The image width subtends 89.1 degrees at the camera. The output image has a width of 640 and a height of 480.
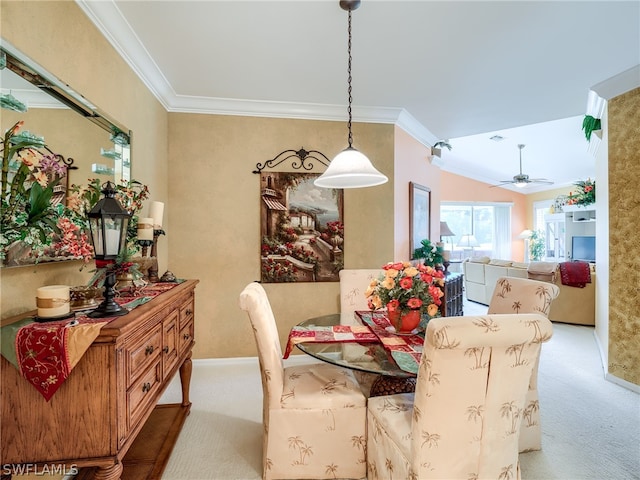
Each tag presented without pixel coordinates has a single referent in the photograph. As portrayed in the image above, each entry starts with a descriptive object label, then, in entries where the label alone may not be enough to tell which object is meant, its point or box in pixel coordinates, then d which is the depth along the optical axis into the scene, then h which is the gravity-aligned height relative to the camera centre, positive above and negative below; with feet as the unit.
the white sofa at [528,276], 15.52 -2.40
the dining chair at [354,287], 9.32 -1.26
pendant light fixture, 6.20 +1.50
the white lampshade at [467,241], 30.71 +0.25
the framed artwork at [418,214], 13.25 +1.27
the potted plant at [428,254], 13.20 -0.43
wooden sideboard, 3.70 -1.99
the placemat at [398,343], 5.04 -1.78
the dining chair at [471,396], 3.65 -1.89
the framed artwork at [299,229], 11.14 +0.49
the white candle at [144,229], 6.91 +0.29
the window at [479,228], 30.60 +1.53
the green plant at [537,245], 30.32 -0.11
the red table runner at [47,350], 3.53 -1.17
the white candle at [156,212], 7.57 +0.73
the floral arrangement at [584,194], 20.70 +3.33
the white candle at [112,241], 4.32 +0.03
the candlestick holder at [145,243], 6.88 +0.00
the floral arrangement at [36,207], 3.93 +0.48
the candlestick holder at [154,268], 7.32 -0.57
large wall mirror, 3.98 +1.54
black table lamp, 4.25 +0.07
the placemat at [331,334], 6.18 -1.83
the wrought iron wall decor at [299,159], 11.16 +2.95
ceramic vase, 6.14 -1.46
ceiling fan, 22.70 +4.50
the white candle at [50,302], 4.00 -0.73
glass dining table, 4.98 -1.90
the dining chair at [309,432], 5.70 -3.31
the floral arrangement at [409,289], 6.04 -0.86
